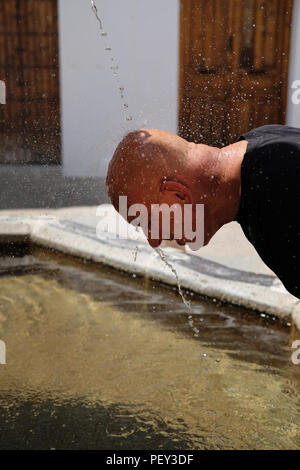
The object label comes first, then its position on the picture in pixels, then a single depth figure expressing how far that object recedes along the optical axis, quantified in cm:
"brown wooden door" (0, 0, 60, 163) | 782
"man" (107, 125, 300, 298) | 137
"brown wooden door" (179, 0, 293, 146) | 729
